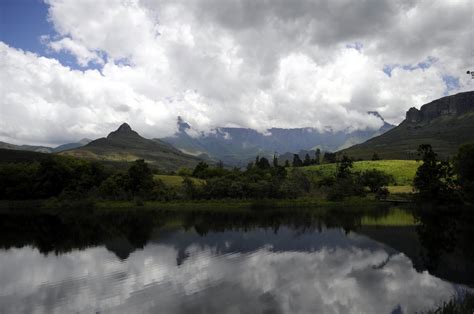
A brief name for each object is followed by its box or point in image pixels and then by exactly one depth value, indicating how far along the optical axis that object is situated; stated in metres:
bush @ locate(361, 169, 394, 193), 128.88
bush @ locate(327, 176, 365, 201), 117.25
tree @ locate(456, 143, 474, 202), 92.69
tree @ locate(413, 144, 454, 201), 105.19
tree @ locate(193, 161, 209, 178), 162.50
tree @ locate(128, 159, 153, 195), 123.38
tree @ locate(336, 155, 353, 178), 139.38
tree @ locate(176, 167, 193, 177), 174.38
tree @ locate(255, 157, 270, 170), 187.10
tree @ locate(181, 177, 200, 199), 119.56
